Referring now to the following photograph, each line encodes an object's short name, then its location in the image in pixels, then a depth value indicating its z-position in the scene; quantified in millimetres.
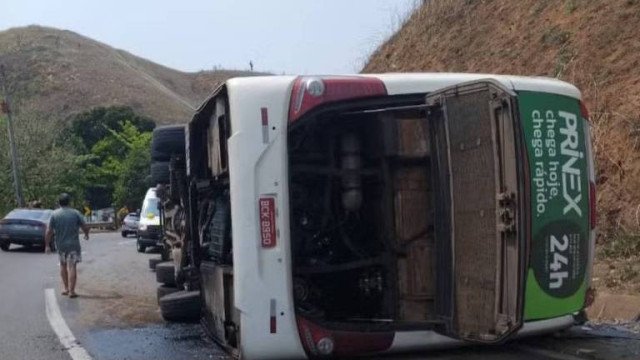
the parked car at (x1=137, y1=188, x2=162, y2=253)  23547
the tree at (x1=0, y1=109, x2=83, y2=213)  53625
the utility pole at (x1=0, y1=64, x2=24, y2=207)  45978
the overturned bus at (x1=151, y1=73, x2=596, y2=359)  5883
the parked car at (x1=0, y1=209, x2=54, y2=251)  27234
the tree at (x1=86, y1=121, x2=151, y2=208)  63250
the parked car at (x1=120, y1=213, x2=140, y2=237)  39156
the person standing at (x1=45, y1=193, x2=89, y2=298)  13469
